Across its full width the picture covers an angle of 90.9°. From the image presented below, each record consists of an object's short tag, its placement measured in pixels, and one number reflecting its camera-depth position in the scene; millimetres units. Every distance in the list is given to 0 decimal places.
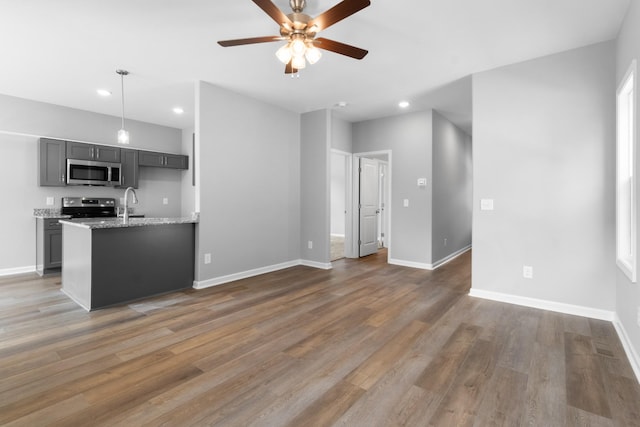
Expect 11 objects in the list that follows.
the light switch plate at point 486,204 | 3681
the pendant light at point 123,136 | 3703
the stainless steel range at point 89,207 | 5223
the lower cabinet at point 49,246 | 4762
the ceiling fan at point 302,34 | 2143
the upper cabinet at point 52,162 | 4875
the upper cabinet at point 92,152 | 5117
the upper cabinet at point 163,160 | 6023
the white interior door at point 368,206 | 6457
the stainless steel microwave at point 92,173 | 5098
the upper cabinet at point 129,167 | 5738
